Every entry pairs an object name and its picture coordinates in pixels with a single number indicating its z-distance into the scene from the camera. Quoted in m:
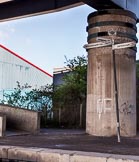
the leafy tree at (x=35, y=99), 23.46
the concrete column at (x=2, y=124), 12.95
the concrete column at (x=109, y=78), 15.34
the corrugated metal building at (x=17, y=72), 41.59
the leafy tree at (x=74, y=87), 22.05
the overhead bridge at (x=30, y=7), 19.73
